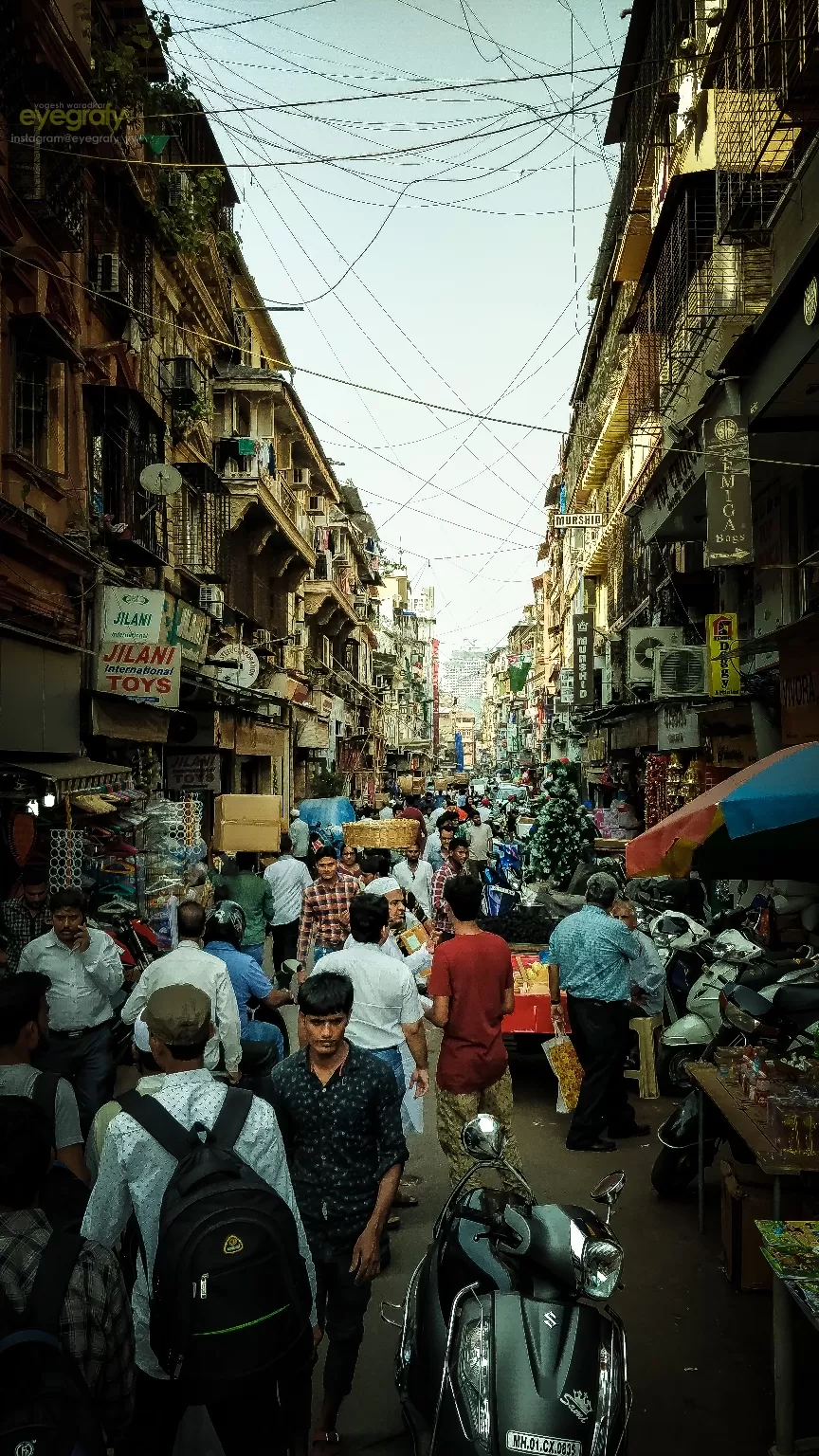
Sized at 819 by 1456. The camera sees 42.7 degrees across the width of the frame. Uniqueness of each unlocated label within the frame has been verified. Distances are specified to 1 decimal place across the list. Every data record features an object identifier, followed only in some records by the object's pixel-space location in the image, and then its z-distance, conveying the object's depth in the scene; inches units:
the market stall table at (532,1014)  326.3
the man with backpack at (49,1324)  84.6
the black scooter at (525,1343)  109.3
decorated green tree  625.6
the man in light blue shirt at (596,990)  265.1
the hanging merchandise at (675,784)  751.7
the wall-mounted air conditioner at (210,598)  816.9
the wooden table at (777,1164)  140.0
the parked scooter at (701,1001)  271.4
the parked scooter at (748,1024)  199.2
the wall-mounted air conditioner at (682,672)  701.3
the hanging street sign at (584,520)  1306.6
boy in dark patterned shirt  141.4
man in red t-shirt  211.3
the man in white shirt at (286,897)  426.0
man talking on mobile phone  229.9
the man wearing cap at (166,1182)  109.3
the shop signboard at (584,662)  1270.9
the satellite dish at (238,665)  804.6
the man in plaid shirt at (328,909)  337.7
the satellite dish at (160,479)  601.3
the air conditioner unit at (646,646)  762.8
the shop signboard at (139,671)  523.2
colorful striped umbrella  202.7
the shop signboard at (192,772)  791.7
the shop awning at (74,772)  397.1
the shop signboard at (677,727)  696.5
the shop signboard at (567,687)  1377.7
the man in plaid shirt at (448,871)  449.4
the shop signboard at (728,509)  470.6
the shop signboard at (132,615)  526.6
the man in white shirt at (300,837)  716.0
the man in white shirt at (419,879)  447.2
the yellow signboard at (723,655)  589.9
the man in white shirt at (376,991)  192.9
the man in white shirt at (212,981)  197.0
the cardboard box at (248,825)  507.5
